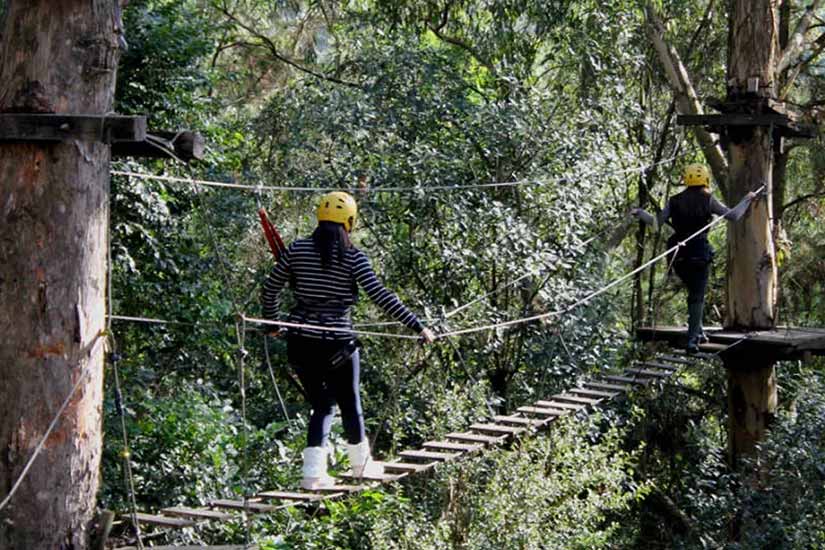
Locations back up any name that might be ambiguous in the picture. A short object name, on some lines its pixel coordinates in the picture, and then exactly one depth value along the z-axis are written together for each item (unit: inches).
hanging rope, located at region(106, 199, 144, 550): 334.6
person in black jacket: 643.5
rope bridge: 410.6
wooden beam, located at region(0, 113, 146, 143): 330.6
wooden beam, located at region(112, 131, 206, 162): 359.6
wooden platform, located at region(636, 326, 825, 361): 680.4
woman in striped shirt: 445.1
